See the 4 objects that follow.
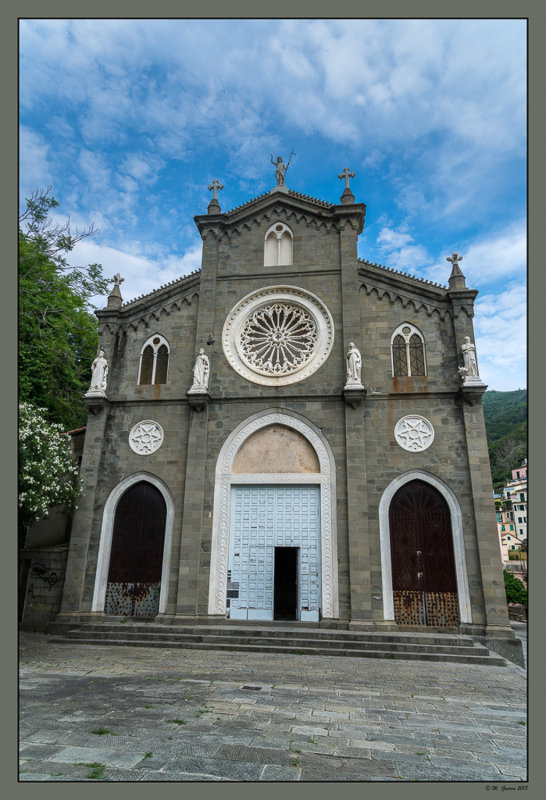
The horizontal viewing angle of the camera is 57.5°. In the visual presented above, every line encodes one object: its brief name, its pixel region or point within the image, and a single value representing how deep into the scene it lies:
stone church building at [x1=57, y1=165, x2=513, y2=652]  16.34
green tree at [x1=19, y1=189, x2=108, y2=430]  23.23
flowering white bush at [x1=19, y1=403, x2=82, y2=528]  14.55
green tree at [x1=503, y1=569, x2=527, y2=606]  28.89
